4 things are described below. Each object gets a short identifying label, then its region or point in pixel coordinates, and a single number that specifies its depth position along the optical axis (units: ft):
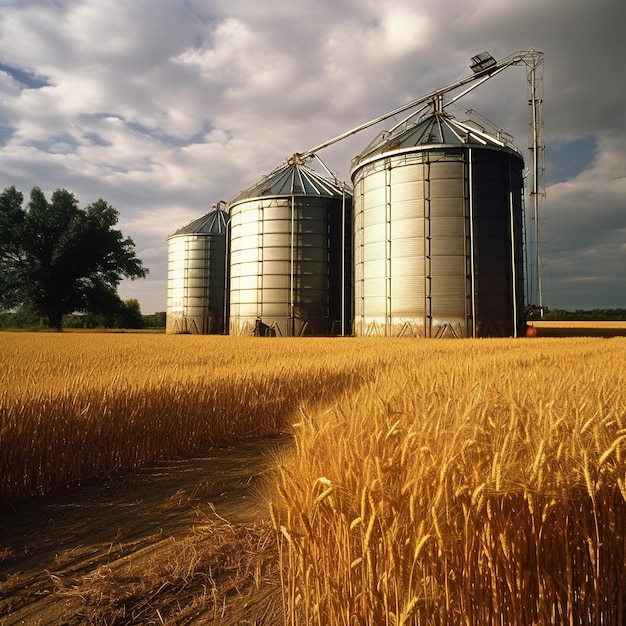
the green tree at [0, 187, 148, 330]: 135.74
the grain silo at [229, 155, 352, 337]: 96.37
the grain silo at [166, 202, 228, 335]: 126.52
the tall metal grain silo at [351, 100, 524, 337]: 75.56
